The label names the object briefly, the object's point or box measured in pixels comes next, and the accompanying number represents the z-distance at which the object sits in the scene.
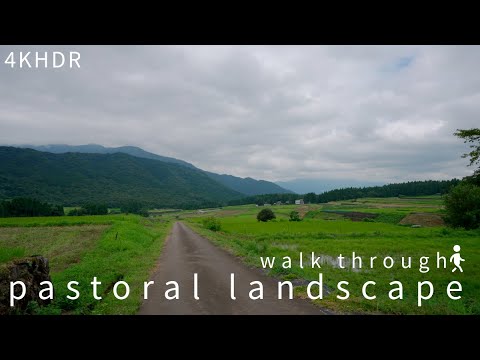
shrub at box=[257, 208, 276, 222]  65.54
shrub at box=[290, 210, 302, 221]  62.97
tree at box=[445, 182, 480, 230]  34.69
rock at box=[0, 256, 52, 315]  7.12
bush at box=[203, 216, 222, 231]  47.33
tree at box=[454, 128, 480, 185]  24.30
